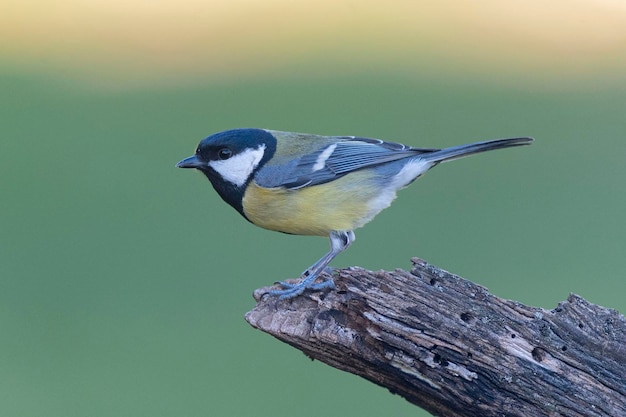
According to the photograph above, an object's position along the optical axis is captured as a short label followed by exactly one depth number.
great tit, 7.66
